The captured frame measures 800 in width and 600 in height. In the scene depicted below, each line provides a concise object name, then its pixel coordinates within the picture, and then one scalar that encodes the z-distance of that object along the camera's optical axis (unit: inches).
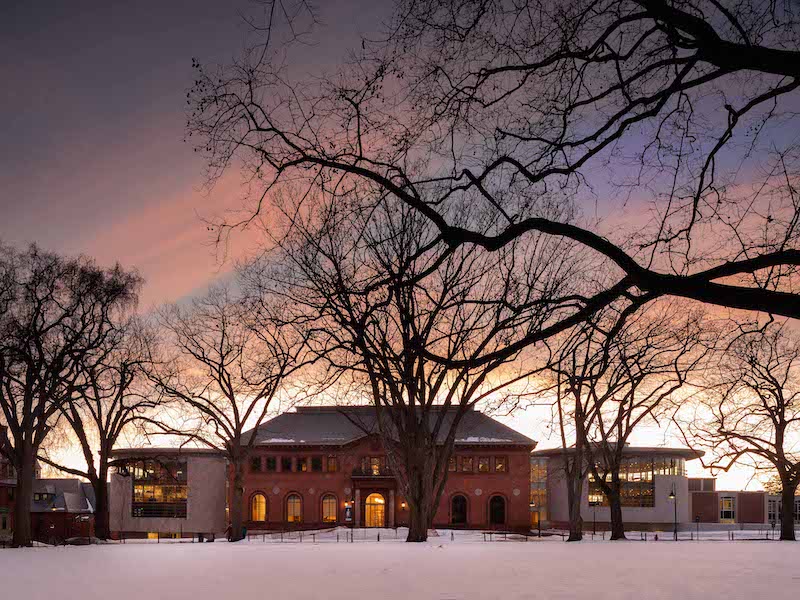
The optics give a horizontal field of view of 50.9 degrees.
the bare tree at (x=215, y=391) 1593.3
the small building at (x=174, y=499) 3437.5
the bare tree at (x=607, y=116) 302.5
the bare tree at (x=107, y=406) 1497.3
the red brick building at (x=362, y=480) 3043.8
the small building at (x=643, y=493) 3535.9
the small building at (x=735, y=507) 4119.1
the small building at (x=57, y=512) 3021.7
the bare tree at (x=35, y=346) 1298.0
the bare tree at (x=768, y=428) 1567.4
